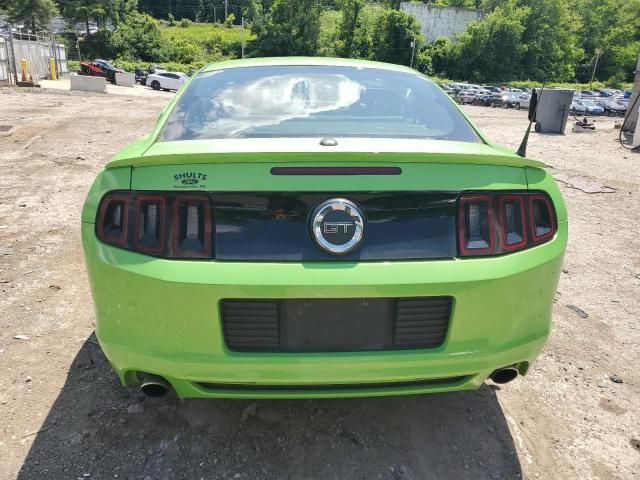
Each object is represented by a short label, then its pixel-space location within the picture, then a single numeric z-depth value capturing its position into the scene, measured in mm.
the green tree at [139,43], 69375
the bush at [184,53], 73000
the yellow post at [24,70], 26486
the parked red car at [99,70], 40562
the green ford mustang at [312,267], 1786
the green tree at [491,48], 78625
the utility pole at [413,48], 73100
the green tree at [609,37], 82938
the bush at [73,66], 48412
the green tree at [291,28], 73812
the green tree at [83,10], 70188
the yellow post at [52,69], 32906
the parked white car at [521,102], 39438
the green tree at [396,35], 77688
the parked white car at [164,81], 38875
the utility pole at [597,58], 82688
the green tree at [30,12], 59781
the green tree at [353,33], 78500
